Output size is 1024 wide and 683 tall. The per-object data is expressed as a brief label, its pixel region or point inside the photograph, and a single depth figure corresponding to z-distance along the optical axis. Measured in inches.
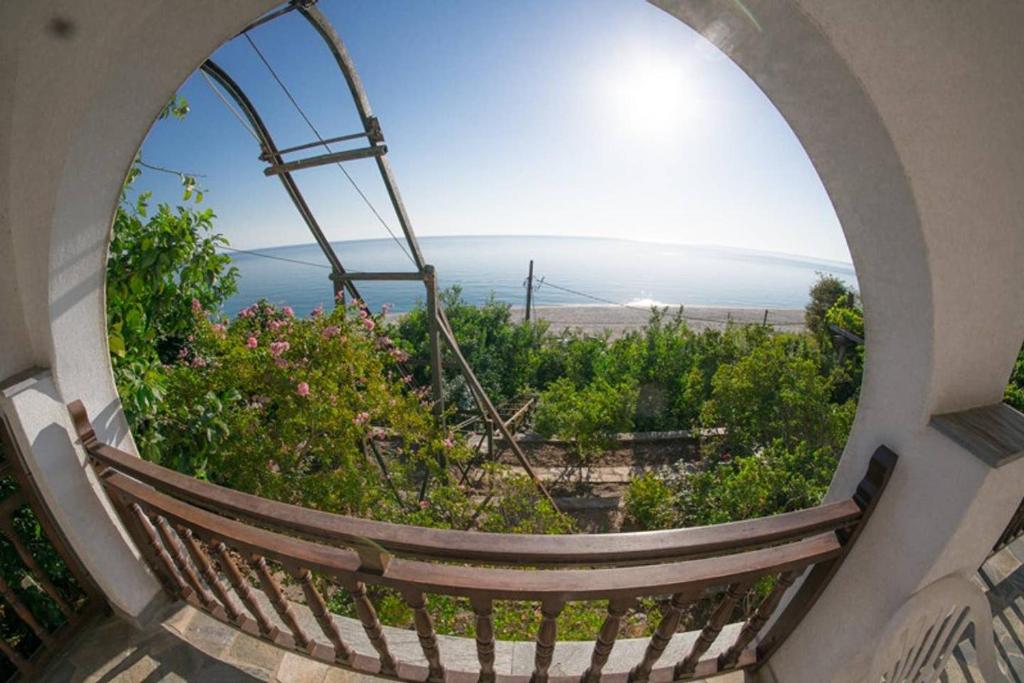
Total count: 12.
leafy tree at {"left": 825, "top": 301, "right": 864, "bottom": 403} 268.3
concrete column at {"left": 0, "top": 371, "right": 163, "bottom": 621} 53.7
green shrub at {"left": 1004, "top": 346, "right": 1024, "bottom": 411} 154.5
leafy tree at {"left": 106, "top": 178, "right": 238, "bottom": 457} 82.1
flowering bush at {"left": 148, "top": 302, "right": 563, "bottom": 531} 101.0
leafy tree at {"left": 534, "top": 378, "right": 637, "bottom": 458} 220.4
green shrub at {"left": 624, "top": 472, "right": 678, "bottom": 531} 158.9
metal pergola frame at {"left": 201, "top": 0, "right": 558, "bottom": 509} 108.9
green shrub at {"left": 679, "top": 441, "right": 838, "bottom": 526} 135.9
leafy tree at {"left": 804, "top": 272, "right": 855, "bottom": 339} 466.3
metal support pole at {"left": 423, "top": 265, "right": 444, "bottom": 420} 151.9
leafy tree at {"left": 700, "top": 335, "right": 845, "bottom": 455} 173.0
